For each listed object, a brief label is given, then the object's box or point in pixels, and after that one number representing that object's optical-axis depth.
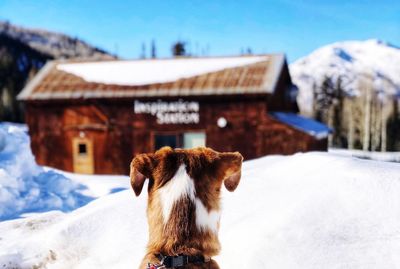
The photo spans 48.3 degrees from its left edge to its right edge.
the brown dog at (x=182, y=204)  2.44
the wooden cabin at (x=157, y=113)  17.06
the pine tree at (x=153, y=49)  89.62
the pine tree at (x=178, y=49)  46.00
